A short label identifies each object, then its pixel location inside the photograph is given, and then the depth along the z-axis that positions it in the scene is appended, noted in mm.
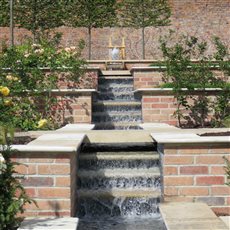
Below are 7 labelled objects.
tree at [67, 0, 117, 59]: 15484
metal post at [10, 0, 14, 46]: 13125
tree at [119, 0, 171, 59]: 15516
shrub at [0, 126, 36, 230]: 3156
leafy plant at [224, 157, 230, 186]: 3750
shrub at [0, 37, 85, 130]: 8055
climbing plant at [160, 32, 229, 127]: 8461
